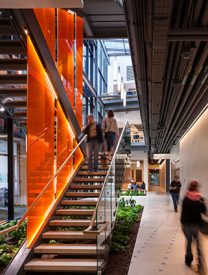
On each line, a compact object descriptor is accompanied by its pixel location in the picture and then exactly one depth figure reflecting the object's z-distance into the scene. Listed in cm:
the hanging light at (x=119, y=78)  1069
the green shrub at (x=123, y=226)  614
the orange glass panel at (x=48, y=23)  576
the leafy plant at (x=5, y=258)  485
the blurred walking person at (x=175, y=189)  1161
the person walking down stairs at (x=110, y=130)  765
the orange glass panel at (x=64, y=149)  667
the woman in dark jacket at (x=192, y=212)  466
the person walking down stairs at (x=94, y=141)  731
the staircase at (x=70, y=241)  460
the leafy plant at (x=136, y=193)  1875
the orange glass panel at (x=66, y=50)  731
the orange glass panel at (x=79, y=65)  876
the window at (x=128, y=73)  2116
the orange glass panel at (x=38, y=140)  504
